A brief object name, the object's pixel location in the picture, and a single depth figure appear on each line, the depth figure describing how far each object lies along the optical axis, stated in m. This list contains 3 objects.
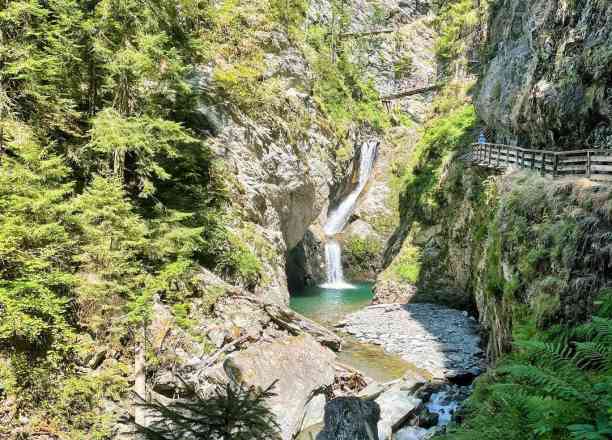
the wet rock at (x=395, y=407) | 9.66
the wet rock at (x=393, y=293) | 24.14
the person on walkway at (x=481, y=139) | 22.08
